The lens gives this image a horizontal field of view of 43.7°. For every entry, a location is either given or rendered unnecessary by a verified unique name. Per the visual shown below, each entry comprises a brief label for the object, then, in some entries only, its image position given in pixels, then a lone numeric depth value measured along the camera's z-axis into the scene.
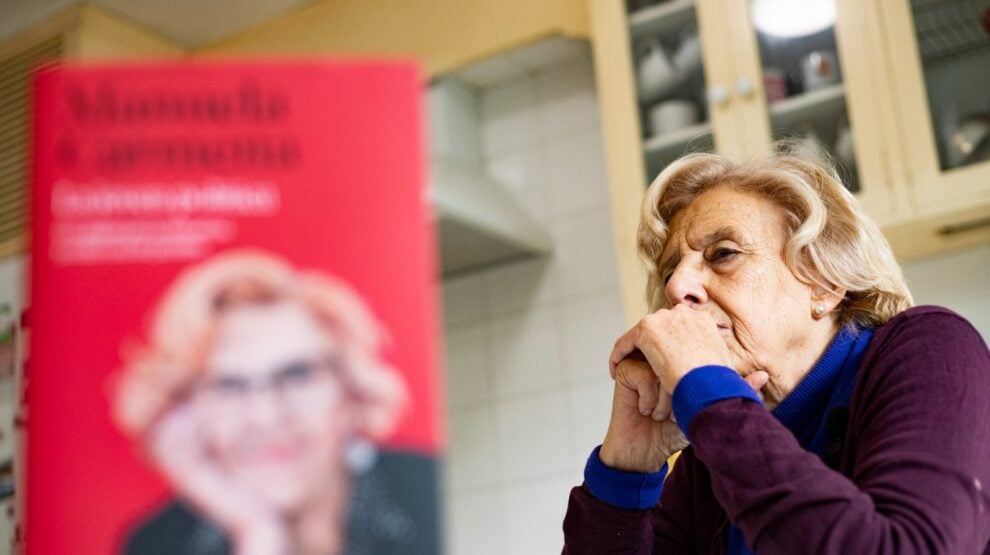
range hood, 2.85
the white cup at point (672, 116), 2.71
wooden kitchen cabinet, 2.38
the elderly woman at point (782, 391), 0.98
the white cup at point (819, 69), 2.58
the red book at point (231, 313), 0.51
